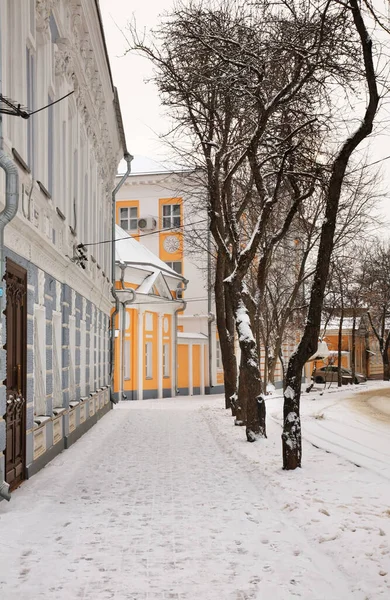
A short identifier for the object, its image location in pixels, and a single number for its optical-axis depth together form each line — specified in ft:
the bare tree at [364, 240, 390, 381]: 146.30
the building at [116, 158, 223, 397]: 129.39
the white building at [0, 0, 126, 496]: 32.07
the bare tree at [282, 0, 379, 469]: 34.24
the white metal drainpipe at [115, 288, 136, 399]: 102.62
